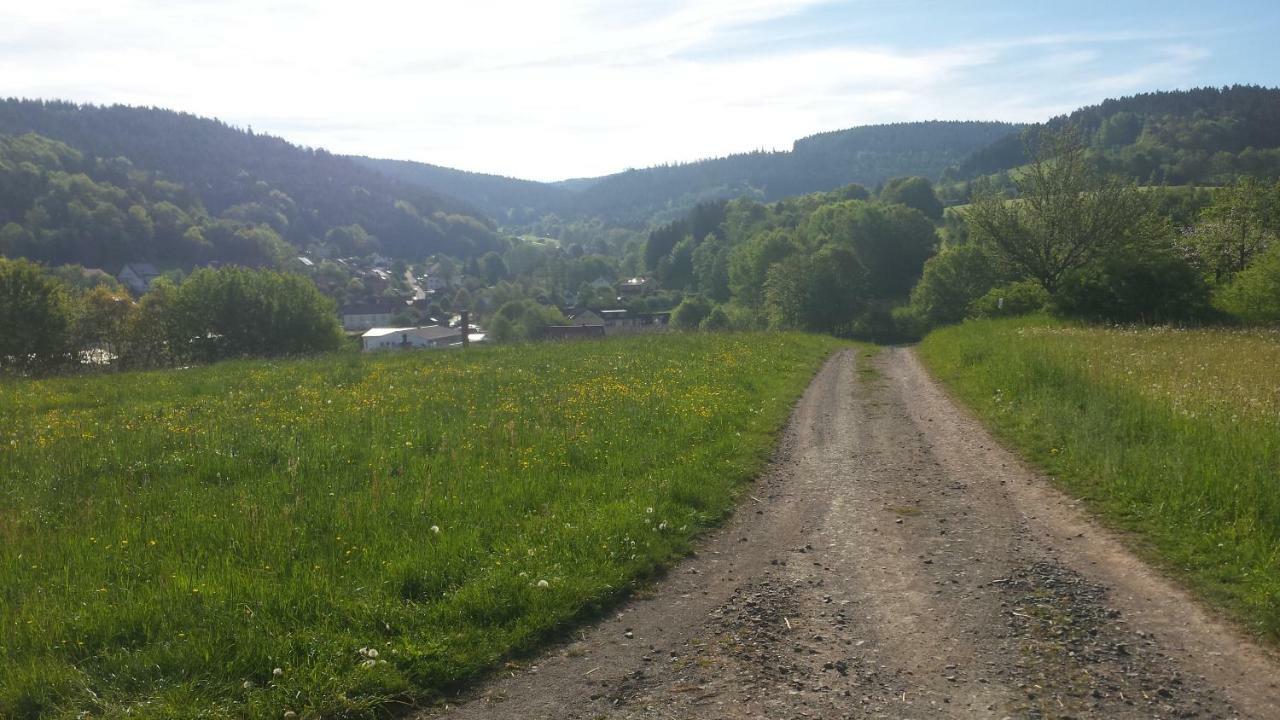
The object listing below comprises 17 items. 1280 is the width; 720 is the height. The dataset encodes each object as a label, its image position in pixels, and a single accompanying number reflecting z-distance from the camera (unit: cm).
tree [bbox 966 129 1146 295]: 3788
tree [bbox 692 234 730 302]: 12719
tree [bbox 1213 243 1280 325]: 3044
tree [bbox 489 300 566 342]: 11194
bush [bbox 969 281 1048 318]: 3875
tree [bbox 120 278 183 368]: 3894
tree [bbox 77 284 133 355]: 4534
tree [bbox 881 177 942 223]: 13425
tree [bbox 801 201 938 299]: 9088
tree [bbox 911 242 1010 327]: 6147
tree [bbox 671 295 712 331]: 10362
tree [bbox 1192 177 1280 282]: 3941
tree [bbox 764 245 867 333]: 7156
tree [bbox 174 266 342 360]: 5597
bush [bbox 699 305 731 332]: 8638
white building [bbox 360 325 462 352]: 10825
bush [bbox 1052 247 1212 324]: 3369
